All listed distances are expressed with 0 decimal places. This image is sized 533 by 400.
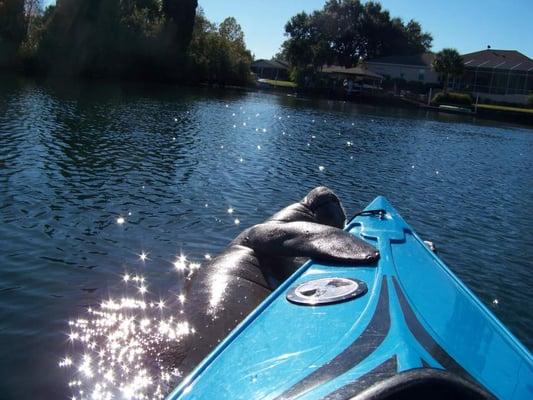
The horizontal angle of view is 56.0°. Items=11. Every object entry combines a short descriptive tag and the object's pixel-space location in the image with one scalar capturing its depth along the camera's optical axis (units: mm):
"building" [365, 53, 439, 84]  84250
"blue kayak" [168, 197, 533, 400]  3082
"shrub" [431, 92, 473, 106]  68312
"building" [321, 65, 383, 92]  71500
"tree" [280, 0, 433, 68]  90625
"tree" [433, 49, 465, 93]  73938
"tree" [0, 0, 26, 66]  51531
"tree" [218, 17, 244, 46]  86012
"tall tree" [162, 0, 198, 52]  62656
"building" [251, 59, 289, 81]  103125
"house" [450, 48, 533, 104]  77938
